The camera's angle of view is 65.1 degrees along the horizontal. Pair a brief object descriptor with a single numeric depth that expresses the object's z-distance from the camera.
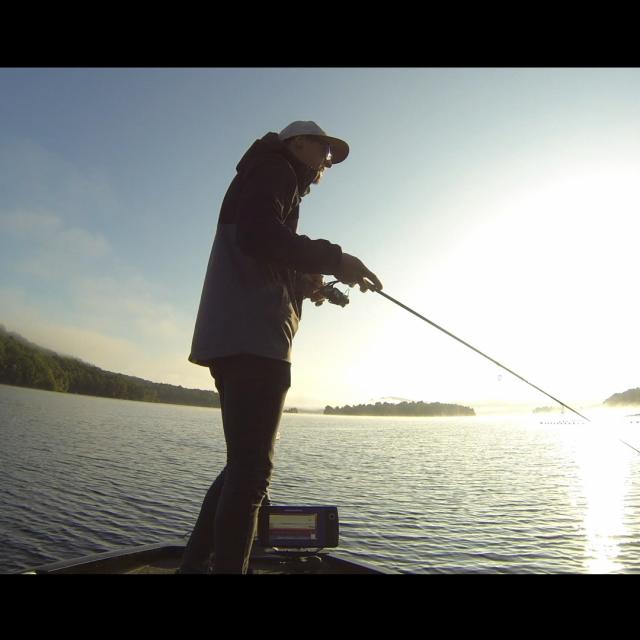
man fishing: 2.44
